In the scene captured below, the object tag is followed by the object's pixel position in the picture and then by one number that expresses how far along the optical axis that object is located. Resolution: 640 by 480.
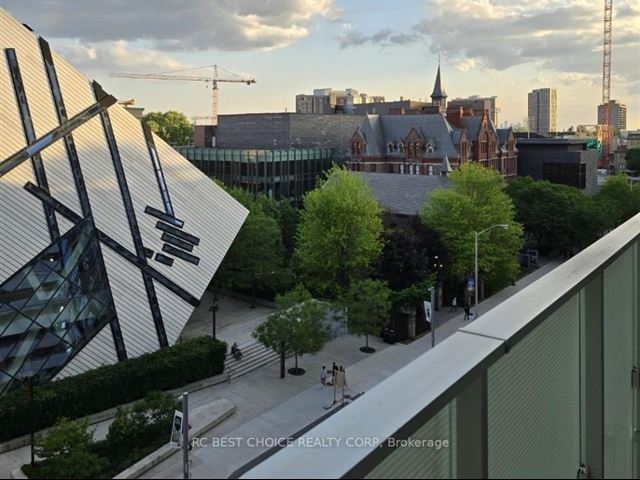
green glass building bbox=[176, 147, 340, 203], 63.94
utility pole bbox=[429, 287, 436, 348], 30.44
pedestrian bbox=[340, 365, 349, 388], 24.70
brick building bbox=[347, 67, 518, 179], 73.88
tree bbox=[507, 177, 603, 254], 53.44
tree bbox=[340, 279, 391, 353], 30.25
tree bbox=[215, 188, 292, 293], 38.28
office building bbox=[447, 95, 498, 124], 138.07
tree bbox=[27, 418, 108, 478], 17.64
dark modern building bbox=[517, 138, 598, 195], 76.81
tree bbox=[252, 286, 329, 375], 26.88
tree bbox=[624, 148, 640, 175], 120.75
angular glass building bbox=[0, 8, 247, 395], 24.86
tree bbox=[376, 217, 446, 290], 38.00
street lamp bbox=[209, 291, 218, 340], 29.09
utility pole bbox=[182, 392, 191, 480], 17.38
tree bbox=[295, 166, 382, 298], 37.03
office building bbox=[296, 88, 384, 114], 178.85
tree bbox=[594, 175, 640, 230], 59.01
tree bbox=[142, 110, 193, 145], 117.25
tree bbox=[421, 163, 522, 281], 41.25
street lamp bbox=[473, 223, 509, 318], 34.33
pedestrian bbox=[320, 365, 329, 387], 26.53
